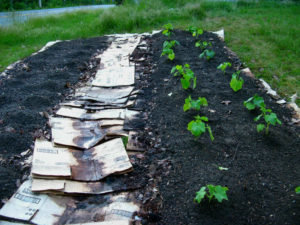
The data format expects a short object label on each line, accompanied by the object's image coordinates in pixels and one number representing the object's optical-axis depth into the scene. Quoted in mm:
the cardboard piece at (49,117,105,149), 3295
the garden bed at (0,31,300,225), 2232
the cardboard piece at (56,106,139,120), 3813
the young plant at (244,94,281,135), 2828
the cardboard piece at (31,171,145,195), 2570
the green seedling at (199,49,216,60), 4926
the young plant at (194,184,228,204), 2082
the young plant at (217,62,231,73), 4296
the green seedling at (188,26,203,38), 5910
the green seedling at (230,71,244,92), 3762
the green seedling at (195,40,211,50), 5502
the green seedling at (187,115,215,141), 2727
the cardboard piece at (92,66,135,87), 4770
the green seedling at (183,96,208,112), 3258
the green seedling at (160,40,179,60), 5008
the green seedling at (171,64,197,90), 3813
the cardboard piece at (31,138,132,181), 2756
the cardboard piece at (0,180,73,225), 2346
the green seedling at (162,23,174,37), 6164
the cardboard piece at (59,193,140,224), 2336
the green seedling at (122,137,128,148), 3253
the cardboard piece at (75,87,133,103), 4321
